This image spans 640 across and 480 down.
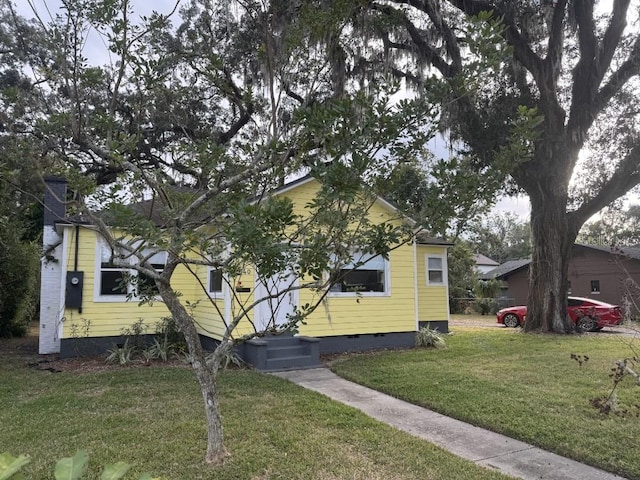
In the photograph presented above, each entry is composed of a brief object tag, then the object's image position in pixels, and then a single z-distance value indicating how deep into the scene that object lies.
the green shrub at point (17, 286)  11.77
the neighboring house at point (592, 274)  23.33
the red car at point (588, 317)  15.83
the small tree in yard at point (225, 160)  3.02
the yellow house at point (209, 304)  9.51
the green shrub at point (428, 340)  10.99
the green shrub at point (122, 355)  8.72
